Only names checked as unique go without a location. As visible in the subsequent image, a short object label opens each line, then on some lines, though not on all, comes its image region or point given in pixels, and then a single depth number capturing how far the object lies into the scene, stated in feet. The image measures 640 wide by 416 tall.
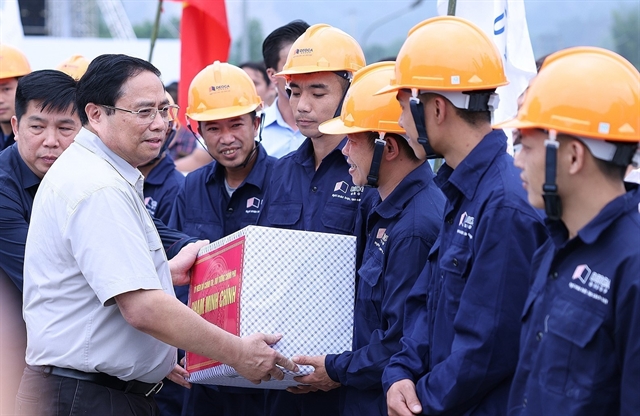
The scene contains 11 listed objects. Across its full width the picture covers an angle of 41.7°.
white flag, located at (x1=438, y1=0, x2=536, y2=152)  17.12
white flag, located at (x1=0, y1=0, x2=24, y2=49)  28.33
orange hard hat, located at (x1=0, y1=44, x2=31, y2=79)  23.06
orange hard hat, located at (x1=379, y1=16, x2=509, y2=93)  10.82
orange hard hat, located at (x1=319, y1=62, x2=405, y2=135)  12.85
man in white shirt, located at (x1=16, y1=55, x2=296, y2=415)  11.36
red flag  27.55
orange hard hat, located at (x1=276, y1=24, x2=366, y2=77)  16.29
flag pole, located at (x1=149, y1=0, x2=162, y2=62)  28.51
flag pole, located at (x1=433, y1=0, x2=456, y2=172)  16.62
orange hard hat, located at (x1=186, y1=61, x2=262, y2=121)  18.30
